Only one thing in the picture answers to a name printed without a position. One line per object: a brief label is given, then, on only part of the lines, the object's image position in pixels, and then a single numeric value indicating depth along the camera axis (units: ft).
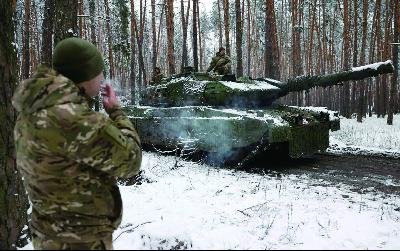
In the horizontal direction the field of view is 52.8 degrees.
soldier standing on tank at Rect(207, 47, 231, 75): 34.19
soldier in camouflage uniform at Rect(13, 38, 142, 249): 5.90
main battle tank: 25.95
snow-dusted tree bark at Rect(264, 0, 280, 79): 44.75
